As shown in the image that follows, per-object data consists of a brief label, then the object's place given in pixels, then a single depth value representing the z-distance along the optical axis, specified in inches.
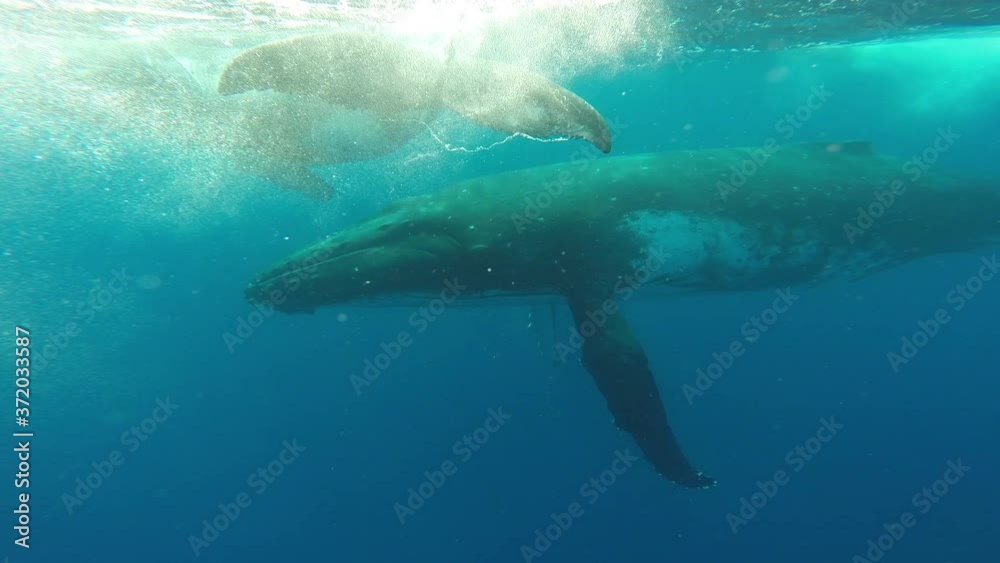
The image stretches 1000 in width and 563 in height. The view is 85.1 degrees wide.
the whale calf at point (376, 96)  253.3
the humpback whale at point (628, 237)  294.7
